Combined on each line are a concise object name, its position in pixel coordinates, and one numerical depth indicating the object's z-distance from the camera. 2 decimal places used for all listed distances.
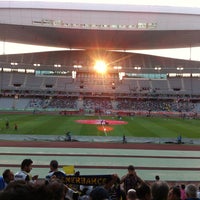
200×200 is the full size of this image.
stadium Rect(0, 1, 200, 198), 23.17
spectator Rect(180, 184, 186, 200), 10.16
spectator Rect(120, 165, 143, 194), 8.53
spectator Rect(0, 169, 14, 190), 7.82
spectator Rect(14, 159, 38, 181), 7.55
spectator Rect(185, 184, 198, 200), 6.31
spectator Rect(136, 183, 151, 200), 5.28
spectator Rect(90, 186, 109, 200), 4.24
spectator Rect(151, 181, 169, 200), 4.97
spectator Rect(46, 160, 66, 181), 7.25
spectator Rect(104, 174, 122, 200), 6.79
